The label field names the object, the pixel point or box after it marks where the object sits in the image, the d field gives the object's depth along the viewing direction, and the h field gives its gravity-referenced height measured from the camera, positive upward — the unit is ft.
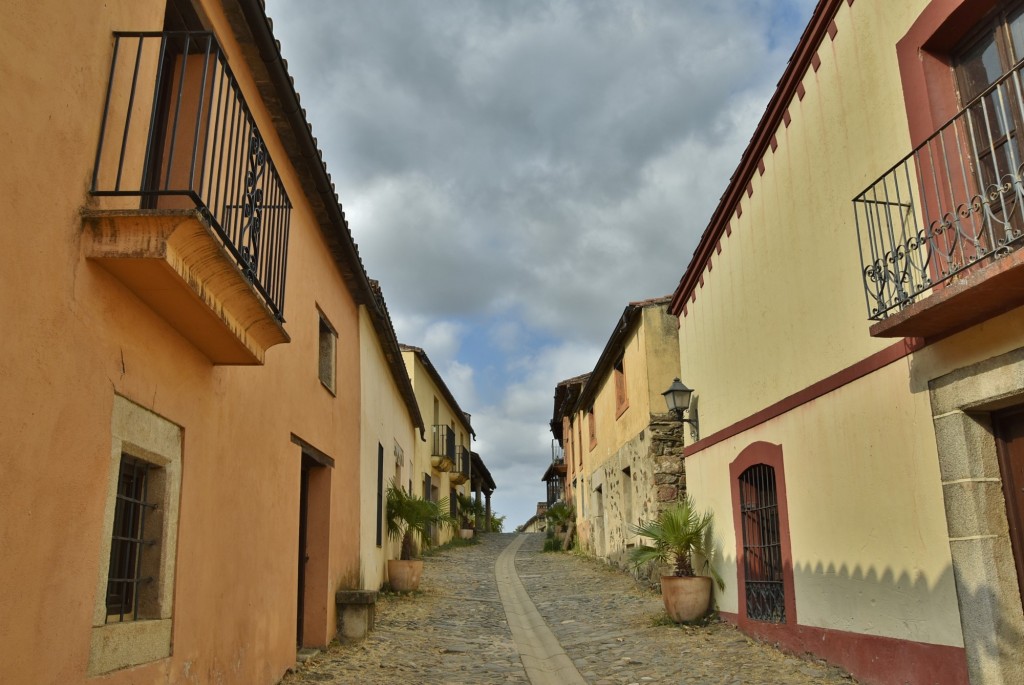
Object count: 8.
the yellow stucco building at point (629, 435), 44.96 +6.36
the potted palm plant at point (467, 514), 108.62 +3.99
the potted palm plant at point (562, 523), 78.33 +1.75
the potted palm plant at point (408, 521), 42.34 +1.33
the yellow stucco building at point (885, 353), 17.21 +4.34
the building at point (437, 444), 82.65 +11.50
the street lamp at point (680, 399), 36.24 +5.95
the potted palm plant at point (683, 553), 32.55 -0.55
